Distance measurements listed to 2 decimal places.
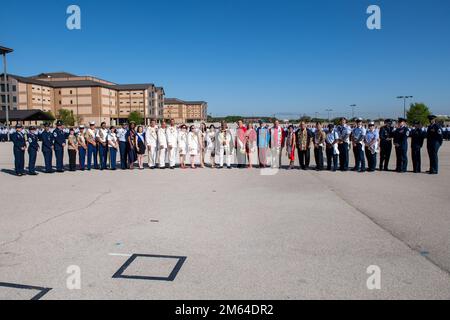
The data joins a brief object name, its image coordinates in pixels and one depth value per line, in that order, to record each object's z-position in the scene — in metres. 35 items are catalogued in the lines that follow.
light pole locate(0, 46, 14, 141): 35.38
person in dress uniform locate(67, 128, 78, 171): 13.89
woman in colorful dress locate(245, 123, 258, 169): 14.98
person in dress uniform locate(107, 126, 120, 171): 14.32
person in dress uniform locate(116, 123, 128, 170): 14.46
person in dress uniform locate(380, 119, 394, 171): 13.62
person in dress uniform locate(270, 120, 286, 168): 14.91
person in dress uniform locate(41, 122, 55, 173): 13.45
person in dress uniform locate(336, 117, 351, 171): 13.61
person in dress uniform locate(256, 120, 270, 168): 14.73
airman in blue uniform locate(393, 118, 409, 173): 13.20
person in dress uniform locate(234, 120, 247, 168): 14.97
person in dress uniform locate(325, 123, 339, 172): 13.83
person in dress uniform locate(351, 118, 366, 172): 13.47
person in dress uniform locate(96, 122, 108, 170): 14.26
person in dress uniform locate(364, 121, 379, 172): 13.39
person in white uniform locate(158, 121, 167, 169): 14.78
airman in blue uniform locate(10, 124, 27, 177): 12.80
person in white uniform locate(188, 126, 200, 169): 15.00
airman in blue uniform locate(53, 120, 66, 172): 13.61
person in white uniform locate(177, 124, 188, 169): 15.09
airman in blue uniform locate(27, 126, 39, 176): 13.11
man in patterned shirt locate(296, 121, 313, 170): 14.21
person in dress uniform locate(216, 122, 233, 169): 15.02
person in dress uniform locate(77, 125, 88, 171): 14.23
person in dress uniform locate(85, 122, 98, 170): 14.33
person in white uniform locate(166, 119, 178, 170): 14.91
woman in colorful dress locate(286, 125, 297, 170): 14.70
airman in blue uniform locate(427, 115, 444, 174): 12.65
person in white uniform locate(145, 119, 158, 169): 14.93
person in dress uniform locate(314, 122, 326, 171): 13.84
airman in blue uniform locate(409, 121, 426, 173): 13.14
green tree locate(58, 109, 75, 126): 80.19
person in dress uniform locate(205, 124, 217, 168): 15.33
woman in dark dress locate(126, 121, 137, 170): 14.51
